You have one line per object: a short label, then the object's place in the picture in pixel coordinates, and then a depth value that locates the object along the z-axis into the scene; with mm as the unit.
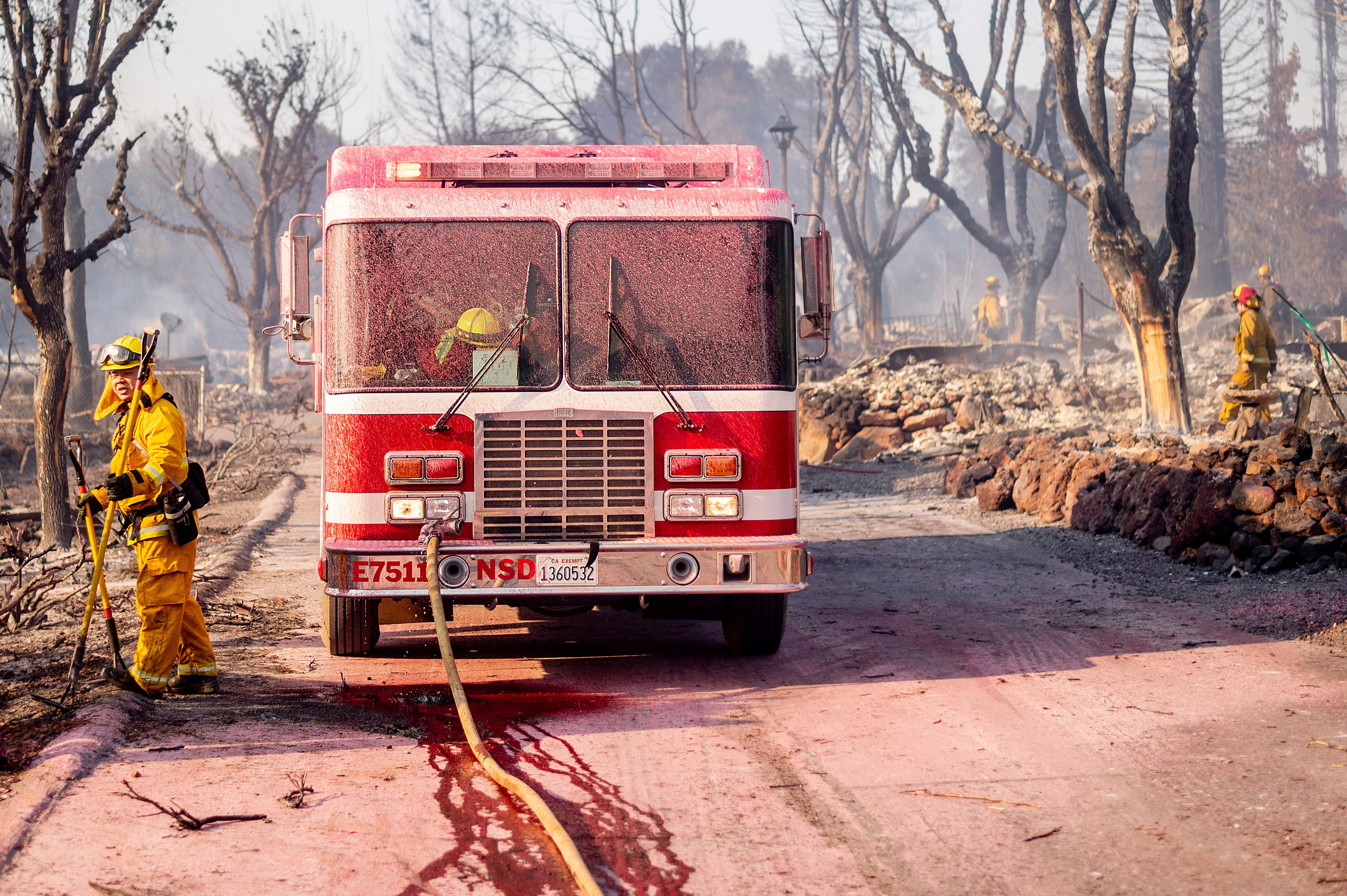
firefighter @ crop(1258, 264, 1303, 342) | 32281
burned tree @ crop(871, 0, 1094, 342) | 29219
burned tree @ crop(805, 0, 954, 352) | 33781
